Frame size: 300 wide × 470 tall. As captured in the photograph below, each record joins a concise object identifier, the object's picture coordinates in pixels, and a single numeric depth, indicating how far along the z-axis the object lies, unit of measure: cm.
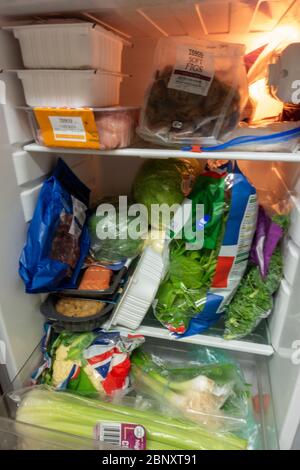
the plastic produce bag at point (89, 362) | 88
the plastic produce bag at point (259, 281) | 81
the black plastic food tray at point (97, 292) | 85
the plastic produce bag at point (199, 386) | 86
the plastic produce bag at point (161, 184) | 86
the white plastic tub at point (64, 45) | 61
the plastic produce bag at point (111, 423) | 78
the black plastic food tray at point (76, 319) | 86
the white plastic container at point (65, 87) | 65
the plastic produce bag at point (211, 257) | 76
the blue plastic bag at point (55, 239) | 77
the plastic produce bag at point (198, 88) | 67
